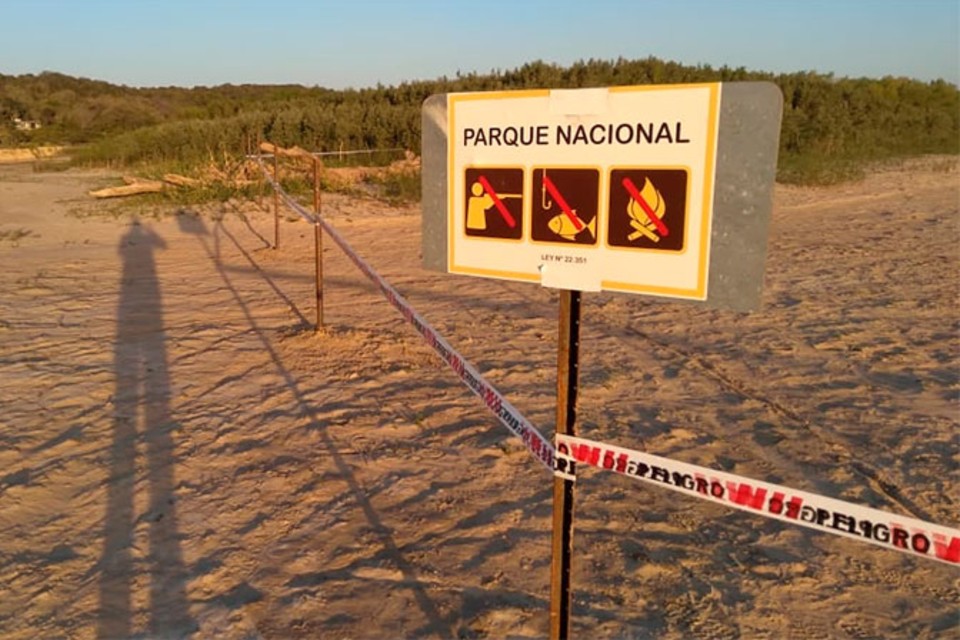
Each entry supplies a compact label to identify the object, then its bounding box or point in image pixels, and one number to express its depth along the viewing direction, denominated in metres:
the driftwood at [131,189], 15.43
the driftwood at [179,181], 15.71
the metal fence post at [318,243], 5.73
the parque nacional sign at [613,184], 1.58
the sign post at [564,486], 1.86
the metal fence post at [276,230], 9.70
